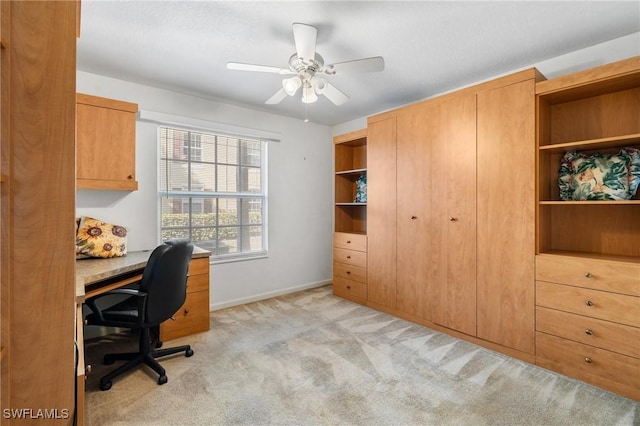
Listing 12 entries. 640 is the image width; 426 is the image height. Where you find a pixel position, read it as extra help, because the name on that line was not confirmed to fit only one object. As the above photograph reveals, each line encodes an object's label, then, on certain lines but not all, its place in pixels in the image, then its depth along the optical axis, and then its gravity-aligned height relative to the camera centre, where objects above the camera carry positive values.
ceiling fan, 1.94 +0.99
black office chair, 1.99 -0.61
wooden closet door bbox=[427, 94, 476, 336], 2.64 +0.00
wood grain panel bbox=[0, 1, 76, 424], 0.78 +0.05
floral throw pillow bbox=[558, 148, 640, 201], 2.07 +0.27
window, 3.25 +0.27
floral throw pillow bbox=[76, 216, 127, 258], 2.48 -0.20
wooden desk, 2.00 -0.51
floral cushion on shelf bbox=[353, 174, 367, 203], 4.02 +0.32
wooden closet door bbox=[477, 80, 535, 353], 2.30 -0.02
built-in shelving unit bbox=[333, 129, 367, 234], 4.21 +0.42
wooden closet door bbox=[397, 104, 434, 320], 2.96 +0.02
